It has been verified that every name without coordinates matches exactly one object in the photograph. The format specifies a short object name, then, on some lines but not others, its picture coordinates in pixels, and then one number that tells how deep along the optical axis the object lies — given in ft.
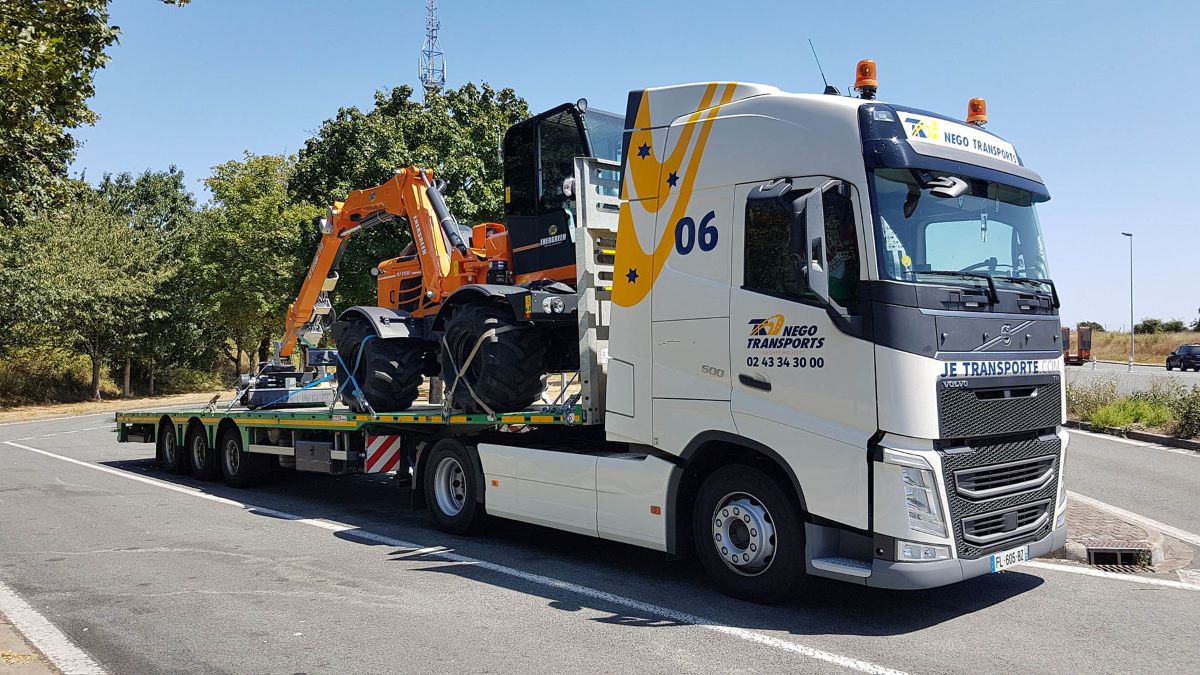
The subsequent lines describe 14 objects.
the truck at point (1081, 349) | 135.20
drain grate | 24.91
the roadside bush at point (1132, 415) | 56.49
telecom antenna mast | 110.52
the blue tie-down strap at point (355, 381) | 33.81
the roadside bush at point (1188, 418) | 51.60
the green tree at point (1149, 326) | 271.69
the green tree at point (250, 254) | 125.08
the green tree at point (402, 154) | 81.76
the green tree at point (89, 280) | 111.45
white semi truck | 18.20
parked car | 161.48
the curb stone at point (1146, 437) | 50.08
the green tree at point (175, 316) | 132.26
